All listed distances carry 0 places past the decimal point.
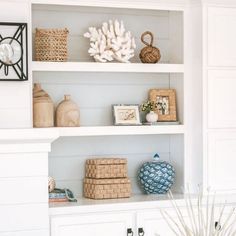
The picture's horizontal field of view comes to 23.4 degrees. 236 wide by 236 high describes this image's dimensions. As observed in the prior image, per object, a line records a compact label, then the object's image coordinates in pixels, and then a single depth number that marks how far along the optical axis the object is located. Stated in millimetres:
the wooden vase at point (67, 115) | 3740
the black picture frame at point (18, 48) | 3494
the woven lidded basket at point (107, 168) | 3854
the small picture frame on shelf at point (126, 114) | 3948
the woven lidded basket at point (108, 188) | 3830
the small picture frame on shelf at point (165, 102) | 4074
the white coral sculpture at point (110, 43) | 3812
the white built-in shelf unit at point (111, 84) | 3879
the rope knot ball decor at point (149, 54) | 3889
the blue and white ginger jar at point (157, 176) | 3949
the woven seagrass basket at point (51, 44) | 3688
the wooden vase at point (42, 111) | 3658
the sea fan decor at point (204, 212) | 3789
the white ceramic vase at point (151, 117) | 3959
